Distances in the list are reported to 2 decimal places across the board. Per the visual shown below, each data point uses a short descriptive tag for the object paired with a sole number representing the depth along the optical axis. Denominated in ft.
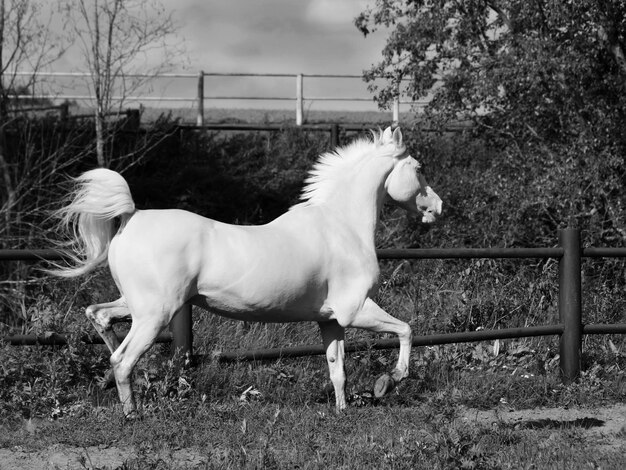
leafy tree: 74.74
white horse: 34.73
